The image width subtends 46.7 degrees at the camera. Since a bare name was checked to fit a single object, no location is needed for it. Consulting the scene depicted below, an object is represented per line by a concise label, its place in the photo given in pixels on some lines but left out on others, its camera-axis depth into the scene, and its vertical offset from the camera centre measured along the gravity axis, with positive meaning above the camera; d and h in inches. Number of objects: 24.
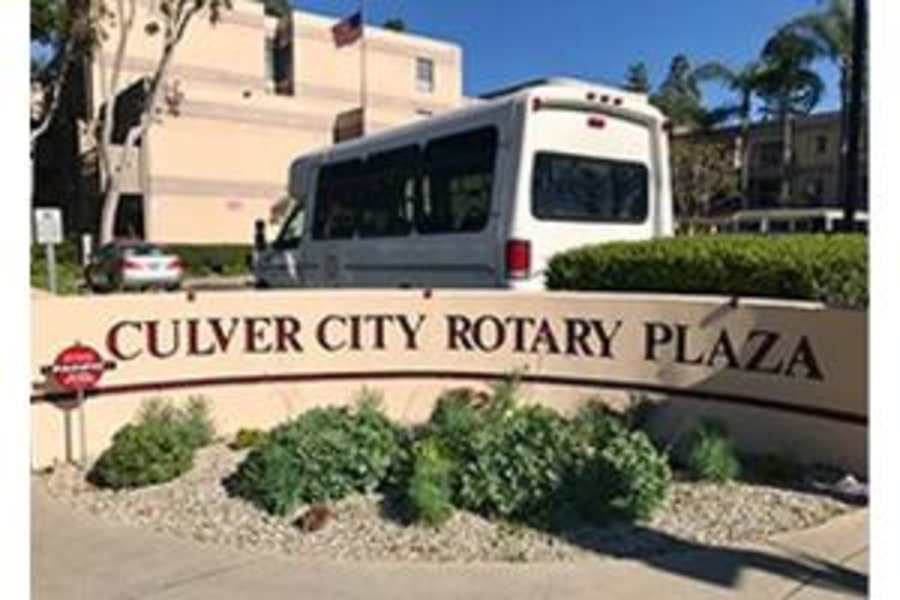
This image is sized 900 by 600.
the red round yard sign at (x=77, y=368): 301.3 -30.0
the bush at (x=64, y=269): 865.8 -4.1
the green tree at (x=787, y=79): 2049.7 +390.6
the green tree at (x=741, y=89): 2294.5 +397.1
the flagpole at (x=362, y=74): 2107.5 +390.2
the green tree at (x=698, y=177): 2166.6 +186.5
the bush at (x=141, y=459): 274.2 -51.7
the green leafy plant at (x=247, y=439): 314.5 -53.0
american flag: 1681.8 +384.6
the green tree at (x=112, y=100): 1233.4 +202.2
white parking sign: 622.2 +22.8
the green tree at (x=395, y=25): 2910.2 +676.8
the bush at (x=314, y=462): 250.4 -48.5
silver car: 1157.1 -3.3
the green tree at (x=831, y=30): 1849.2 +435.2
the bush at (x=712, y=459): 268.5 -50.4
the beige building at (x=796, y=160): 2415.1 +256.5
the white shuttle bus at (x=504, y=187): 428.5 +35.4
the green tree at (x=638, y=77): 3863.2 +715.2
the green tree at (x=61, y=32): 1224.8 +283.3
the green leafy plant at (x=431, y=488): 236.7 -51.3
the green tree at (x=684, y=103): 2440.9 +395.6
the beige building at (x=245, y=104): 1590.8 +269.0
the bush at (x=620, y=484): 237.9 -50.3
